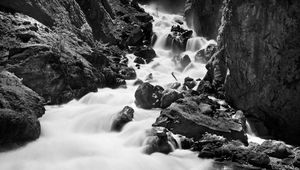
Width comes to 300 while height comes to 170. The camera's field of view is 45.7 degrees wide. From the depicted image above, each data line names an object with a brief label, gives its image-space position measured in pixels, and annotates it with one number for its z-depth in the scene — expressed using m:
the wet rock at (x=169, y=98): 22.64
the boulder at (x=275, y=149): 17.16
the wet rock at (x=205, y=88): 25.48
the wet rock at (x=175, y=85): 27.25
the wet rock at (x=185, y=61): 33.47
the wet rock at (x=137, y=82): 29.23
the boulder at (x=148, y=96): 23.05
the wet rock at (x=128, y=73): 30.48
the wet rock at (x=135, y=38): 38.78
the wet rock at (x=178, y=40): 37.78
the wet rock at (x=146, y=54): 35.59
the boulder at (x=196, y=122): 18.73
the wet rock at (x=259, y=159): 15.81
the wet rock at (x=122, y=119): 19.25
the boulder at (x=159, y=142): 16.47
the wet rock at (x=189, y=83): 27.57
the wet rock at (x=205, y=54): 33.44
